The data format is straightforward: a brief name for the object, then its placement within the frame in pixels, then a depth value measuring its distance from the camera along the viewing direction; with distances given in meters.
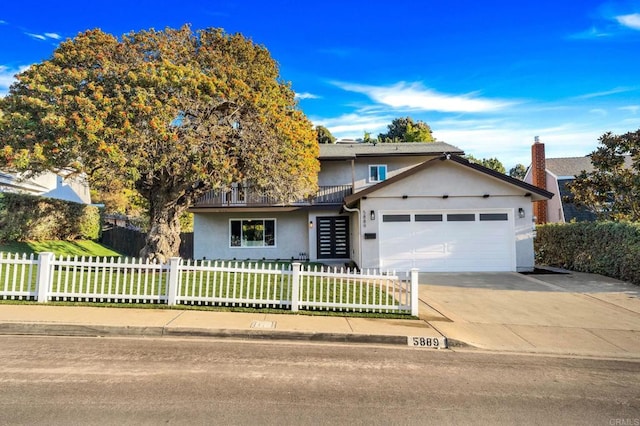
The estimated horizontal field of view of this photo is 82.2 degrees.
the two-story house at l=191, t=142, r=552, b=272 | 14.64
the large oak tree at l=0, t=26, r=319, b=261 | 9.52
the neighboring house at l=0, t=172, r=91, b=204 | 18.71
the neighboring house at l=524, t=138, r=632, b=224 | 23.55
